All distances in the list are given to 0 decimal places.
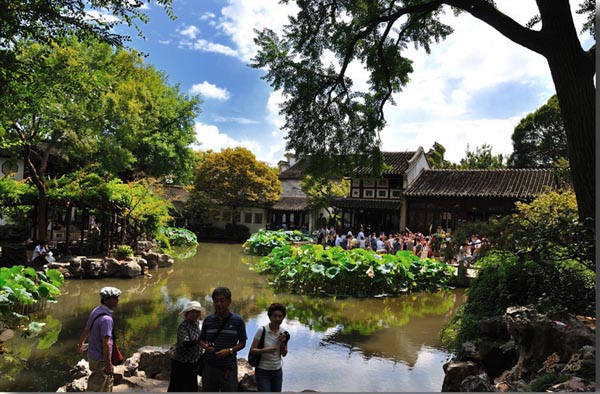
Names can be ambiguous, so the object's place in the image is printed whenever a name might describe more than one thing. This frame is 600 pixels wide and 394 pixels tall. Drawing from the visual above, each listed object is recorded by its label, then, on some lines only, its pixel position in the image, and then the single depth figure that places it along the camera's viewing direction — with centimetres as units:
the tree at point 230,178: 2944
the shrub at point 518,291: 532
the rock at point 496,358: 509
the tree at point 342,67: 804
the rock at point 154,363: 561
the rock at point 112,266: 1397
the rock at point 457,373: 475
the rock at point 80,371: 514
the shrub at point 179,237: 2555
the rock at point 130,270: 1394
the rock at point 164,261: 1678
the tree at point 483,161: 3469
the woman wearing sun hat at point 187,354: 375
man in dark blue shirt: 367
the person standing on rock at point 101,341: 392
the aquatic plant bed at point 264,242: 2230
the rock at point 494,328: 561
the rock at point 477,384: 397
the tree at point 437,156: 3550
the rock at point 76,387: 468
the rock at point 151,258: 1641
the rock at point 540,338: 428
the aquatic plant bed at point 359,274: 1216
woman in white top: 383
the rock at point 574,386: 345
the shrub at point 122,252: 1528
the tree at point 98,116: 748
